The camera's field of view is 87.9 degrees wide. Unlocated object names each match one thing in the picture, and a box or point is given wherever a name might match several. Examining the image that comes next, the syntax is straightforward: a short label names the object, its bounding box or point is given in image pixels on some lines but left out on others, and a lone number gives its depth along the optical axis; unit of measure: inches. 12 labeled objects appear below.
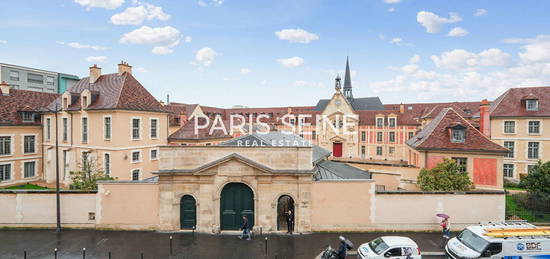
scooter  488.7
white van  465.4
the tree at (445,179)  735.7
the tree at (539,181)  740.0
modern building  2773.1
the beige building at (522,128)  1218.0
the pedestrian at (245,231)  629.9
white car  481.7
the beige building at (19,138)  1123.9
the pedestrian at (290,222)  656.4
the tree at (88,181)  751.1
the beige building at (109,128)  1077.8
